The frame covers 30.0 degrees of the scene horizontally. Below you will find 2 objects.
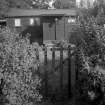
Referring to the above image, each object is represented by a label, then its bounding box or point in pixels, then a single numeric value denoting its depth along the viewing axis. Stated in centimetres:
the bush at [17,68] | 343
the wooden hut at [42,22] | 2067
